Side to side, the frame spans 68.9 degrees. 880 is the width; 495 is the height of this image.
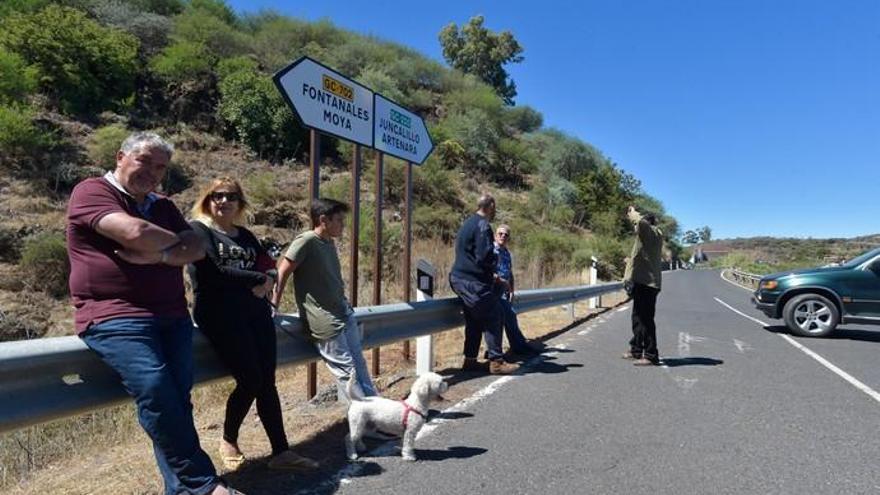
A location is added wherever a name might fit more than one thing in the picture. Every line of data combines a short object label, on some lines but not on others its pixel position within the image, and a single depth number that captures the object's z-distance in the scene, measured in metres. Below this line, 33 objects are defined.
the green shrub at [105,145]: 23.05
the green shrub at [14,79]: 23.78
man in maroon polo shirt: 2.87
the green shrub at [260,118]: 31.45
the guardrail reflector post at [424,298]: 7.05
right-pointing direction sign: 7.17
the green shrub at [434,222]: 25.68
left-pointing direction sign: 5.52
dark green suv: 11.13
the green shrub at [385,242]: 18.94
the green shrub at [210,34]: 38.62
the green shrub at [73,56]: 27.44
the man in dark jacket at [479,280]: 7.10
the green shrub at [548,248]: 25.80
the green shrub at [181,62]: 34.09
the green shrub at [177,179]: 23.53
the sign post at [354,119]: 5.64
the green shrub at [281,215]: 22.22
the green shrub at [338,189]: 25.45
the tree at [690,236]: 192.88
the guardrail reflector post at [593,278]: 17.61
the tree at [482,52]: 86.56
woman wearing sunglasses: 3.75
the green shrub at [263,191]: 23.44
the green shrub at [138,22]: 36.69
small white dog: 4.22
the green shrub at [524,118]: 67.19
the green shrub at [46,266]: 14.77
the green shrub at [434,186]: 33.72
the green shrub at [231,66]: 35.53
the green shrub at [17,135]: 20.88
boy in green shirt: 4.64
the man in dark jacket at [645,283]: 8.09
